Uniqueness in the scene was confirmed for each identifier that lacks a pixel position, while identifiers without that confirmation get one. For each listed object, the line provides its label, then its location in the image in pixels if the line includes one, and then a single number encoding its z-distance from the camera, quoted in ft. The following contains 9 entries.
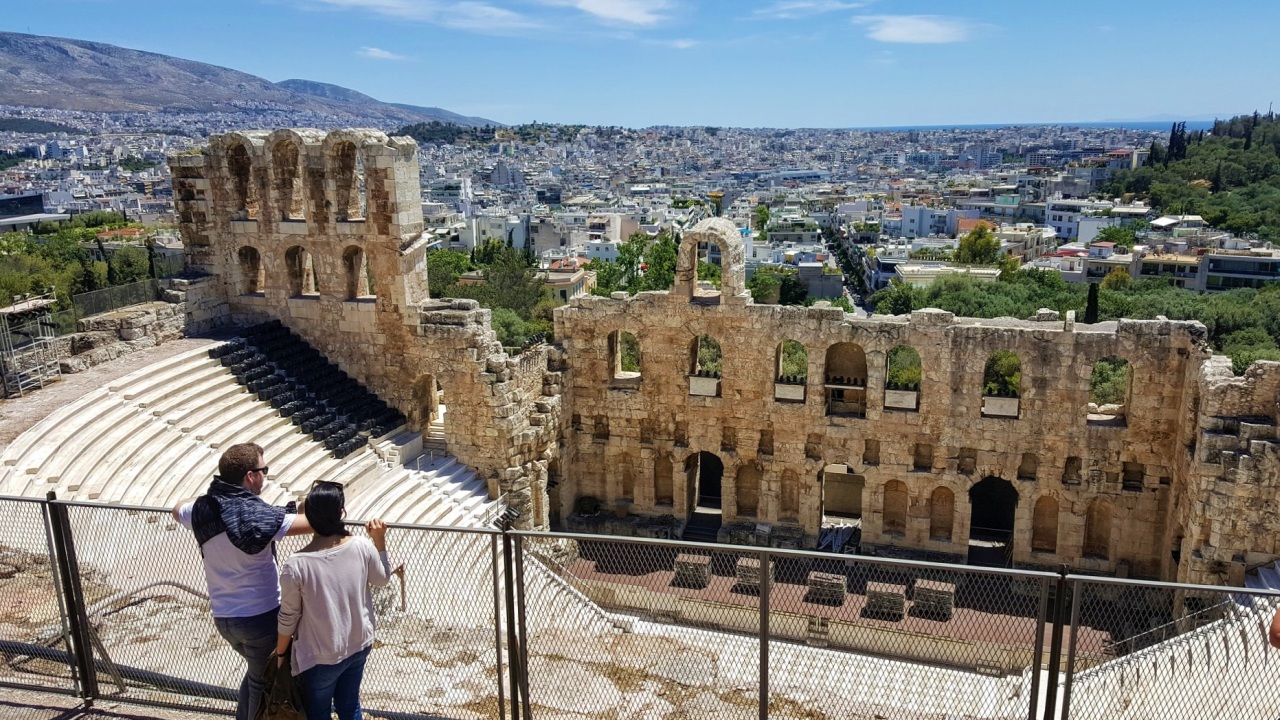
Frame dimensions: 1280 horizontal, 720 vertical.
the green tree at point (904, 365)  122.52
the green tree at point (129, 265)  178.09
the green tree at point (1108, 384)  114.69
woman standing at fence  23.26
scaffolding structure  63.00
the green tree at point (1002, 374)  118.83
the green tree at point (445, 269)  202.80
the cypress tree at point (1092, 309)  159.02
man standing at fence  24.12
